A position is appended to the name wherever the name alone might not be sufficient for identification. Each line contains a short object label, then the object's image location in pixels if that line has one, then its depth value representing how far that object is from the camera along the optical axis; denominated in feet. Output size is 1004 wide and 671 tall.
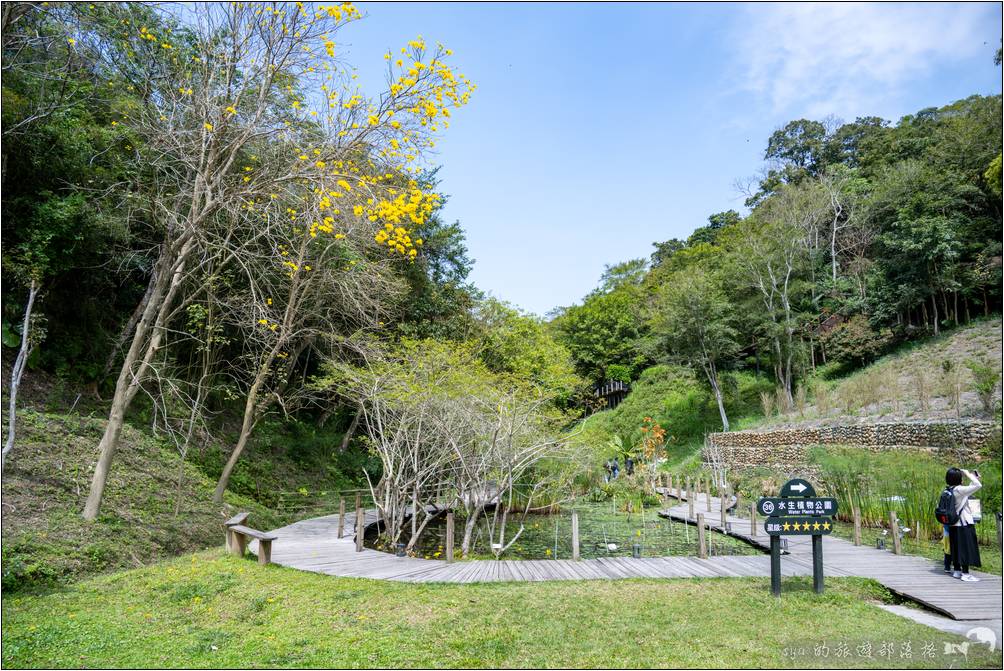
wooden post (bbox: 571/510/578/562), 26.63
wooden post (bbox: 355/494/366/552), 28.60
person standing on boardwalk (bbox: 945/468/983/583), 20.66
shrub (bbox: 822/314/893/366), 75.41
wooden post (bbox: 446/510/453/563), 26.20
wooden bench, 23.11
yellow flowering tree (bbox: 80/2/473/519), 22.29
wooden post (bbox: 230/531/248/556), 24.44
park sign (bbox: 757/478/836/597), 18.84
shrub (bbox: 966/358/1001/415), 41.39
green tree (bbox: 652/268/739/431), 77.61
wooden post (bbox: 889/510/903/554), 26.07
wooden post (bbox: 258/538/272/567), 23.25
